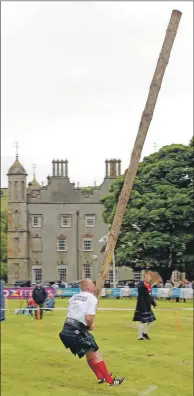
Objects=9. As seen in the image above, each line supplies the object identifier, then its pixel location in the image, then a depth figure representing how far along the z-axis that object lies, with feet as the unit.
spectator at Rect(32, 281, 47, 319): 96.53
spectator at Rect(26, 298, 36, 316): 102.49
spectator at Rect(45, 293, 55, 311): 107.65
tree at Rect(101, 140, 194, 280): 162.81
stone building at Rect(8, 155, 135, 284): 255.70
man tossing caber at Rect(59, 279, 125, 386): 30.78
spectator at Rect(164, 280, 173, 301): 150.61
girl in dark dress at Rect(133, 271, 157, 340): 65.67
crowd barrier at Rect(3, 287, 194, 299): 139.54
